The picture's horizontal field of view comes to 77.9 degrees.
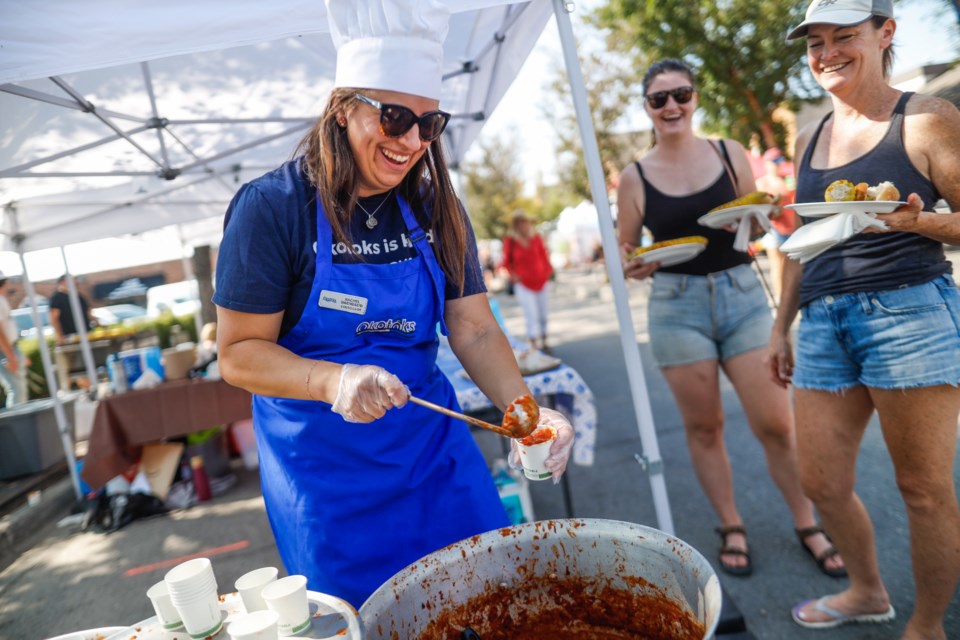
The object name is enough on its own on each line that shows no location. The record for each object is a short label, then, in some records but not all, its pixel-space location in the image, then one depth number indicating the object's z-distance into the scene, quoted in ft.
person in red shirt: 28.30
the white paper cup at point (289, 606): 3.37
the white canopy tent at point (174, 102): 7.00
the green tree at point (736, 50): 33.71
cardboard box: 16.72
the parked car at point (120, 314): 55.26
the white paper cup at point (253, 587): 3.67
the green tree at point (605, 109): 56.13
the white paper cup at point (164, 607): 3.63
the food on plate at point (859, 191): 5.32
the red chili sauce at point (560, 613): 4.00
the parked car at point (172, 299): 55.62
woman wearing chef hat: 4.46
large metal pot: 3.68
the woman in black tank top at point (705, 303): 8.68
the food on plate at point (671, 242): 8.04
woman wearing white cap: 5.74
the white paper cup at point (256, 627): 3.01
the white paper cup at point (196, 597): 3.44
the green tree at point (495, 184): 92.27
